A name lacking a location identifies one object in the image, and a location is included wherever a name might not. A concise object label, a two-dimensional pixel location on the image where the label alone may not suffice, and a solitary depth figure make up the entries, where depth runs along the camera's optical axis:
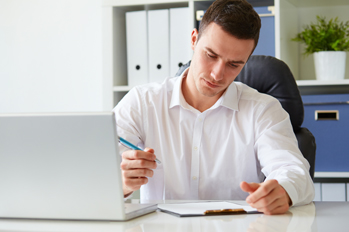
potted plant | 2.05
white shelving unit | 2.15
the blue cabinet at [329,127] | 2.02
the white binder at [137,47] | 2.20
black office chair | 1.42
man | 1.20
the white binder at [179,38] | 2.12
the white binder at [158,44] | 2.16
